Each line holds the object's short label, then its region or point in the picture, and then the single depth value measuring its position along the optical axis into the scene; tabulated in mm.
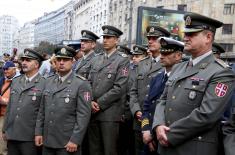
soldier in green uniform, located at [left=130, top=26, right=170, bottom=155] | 3477
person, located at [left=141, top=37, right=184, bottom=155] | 2922
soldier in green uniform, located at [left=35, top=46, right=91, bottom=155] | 3090
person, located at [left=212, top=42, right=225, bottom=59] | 3798
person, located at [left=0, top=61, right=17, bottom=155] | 4184
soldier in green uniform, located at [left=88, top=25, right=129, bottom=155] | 3677
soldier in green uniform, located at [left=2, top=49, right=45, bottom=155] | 3345
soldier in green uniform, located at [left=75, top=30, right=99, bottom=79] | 4152
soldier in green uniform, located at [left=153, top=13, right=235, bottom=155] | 2125
